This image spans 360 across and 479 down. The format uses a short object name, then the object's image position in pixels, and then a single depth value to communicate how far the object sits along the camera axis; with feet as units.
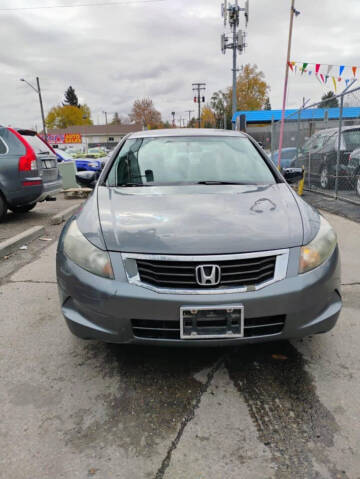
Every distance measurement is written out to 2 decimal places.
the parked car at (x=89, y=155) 88.76
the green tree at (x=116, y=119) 350.64
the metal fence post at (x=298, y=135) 31.16
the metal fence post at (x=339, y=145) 23.00
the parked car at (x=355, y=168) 23.86
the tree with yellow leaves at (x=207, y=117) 217.97
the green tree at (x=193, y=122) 278.46
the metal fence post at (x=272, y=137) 41.72
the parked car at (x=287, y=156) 39.53
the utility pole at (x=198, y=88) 217.36
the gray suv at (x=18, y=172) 20.33
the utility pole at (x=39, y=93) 120.96
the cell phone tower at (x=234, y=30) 92.07
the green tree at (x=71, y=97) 349.20
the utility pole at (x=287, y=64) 37.14
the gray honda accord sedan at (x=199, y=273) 6.22
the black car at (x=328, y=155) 25.09
